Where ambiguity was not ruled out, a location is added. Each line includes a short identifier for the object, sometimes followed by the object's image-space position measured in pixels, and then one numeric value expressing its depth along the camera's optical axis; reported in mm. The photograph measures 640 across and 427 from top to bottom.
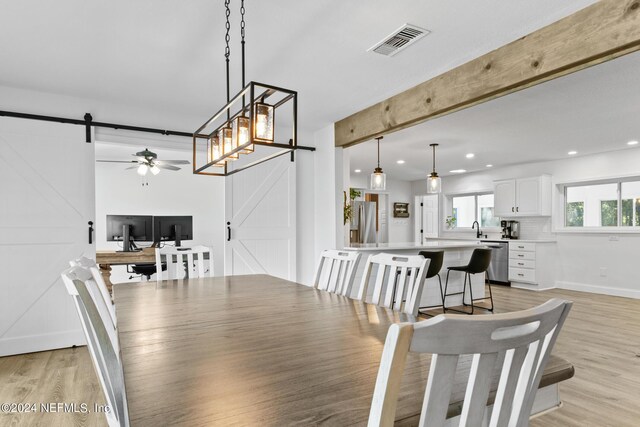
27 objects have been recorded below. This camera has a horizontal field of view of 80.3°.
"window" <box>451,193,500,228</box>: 8289
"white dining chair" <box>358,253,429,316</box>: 1880
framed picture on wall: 9828
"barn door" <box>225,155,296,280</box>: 4465
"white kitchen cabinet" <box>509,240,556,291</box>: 6652
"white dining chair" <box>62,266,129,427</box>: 1075
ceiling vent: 2422
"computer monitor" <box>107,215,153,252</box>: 5508
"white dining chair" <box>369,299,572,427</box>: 544
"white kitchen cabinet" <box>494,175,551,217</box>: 6898
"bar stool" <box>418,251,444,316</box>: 4308
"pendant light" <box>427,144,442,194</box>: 5430
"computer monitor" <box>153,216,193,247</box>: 5617
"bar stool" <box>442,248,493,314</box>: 4715
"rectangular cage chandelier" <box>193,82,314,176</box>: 1664
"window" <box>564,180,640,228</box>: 6152
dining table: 774
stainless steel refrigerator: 8844
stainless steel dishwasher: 7141
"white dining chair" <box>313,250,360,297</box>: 2326
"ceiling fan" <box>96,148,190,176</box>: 4734
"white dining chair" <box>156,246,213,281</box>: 3013
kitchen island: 4598
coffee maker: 7462
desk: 4715
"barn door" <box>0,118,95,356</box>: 3416
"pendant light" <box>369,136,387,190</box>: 4980
